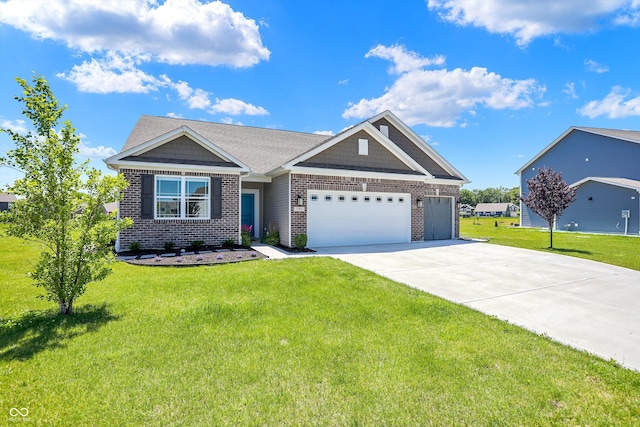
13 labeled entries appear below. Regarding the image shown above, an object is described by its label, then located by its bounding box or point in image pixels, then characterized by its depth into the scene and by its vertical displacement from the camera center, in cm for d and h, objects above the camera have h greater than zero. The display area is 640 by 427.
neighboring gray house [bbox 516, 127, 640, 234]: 2219 +320
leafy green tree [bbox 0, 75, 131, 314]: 461 +15
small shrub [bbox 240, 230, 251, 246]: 1252 -109
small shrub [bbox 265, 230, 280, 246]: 1330 -112
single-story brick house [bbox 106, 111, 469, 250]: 1129 +104
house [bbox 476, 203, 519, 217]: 8337 +119
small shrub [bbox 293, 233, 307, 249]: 1202 -111
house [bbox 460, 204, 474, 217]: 8979 +67
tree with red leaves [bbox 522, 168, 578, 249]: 1420 +86
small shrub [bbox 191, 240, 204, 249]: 1158 -121
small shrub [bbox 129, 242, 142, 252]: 1071 -123
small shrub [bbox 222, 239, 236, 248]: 1214 -122
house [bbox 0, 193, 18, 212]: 5912 +204
